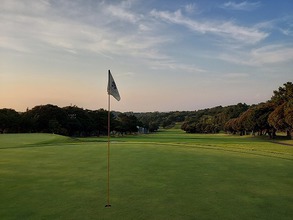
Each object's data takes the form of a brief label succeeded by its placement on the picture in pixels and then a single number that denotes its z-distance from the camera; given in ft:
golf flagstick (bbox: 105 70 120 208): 23.05
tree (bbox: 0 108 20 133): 200.15
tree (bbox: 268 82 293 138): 124.51
